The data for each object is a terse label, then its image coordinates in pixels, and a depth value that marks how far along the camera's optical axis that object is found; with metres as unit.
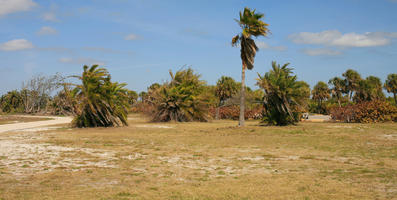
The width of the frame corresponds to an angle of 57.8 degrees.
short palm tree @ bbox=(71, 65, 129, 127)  22.27
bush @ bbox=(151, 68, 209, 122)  30.97
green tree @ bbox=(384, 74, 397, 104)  70.81
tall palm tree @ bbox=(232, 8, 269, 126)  22.86
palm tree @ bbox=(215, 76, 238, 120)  56.84
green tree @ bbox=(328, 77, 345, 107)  67.39
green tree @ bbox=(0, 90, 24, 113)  57.17
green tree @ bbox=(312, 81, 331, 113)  73.88
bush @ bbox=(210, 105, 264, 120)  39.00
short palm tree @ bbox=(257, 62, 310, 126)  23.36
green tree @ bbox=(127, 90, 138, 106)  24.77
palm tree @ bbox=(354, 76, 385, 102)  59.38
